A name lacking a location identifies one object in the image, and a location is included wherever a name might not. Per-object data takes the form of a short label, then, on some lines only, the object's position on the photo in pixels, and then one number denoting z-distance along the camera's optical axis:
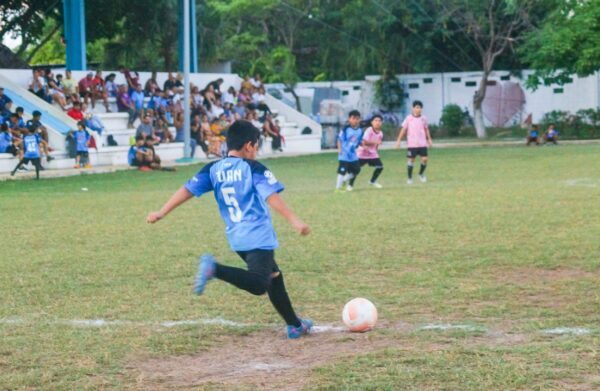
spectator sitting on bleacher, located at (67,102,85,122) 30.44
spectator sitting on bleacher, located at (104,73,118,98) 33.22
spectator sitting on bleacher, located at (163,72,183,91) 35.40
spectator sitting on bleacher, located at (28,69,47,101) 31.17
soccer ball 7.33
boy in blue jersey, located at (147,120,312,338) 7.10
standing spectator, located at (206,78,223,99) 37.12
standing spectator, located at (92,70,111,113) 32.62
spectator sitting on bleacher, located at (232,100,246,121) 36.55
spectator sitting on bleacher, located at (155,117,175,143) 32.72
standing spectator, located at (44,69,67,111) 31.06
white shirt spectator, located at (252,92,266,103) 39.19
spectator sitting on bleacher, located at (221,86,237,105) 37.84
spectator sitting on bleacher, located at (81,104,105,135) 30.23
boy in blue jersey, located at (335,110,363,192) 20.02
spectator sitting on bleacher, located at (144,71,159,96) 34.50
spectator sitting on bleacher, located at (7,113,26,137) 27.25
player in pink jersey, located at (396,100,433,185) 22.14
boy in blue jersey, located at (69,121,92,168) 28.22
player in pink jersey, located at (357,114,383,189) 20.41
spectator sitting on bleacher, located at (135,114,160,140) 29.39
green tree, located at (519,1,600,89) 38.75
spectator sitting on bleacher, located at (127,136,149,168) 27.81
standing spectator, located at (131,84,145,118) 33.00
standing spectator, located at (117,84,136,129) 33.06
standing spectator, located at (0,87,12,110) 27.97
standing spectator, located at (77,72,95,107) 32.19
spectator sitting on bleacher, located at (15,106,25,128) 27.42
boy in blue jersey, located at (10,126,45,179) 25.05
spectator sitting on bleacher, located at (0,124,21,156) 26.95
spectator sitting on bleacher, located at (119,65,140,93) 33.78
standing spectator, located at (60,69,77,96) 31.73
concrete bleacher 28.69
